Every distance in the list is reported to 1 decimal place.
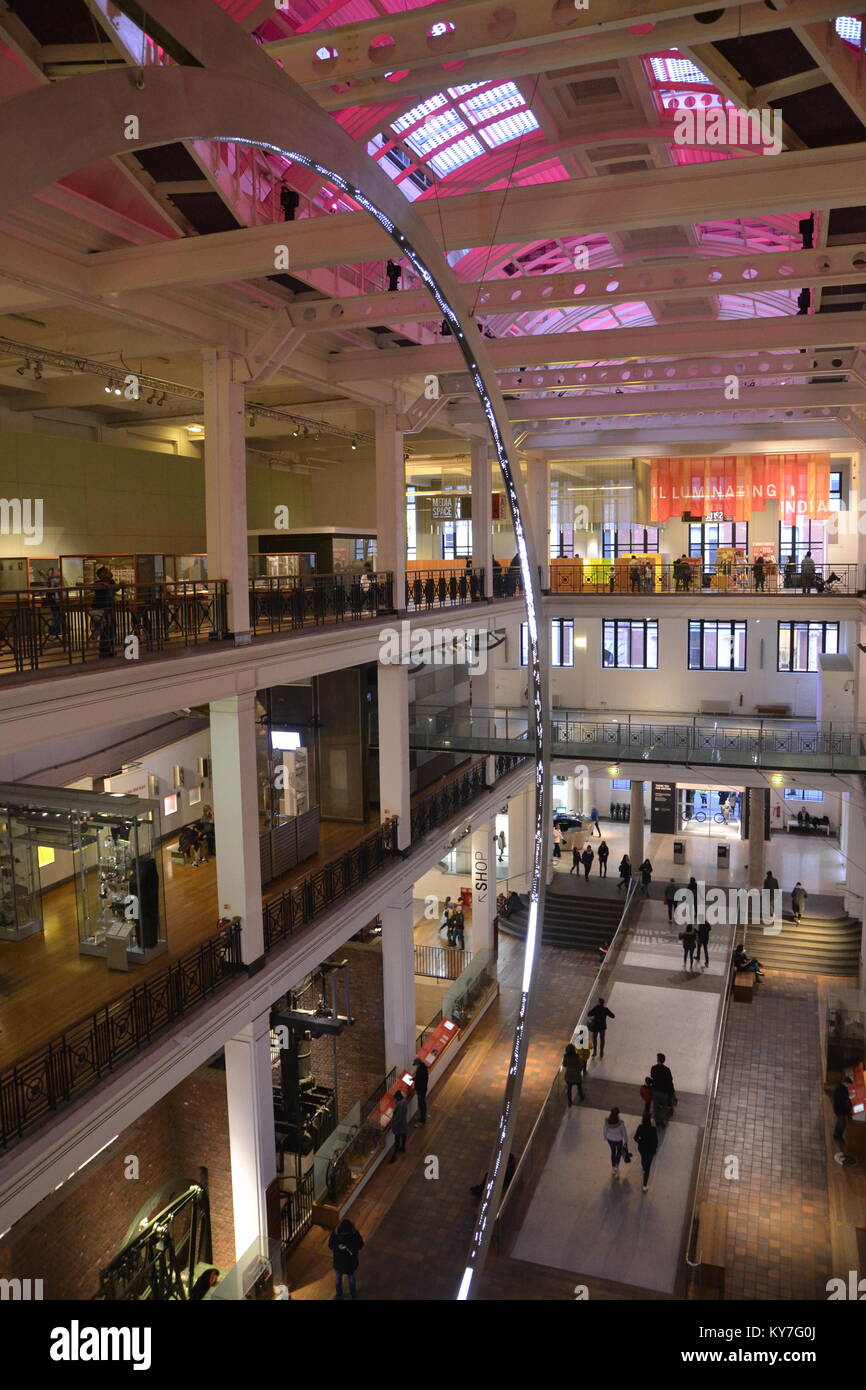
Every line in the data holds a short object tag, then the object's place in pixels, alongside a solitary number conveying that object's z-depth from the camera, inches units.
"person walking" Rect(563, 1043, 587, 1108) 621.3
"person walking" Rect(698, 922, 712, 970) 879.4
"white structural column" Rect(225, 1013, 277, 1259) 464.4
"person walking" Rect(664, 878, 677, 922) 988.7
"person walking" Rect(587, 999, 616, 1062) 687.1
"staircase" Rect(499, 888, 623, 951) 967.8
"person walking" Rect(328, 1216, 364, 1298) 440.5
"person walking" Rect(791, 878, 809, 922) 947.3
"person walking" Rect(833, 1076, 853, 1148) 579.5
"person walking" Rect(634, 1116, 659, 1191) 527.5
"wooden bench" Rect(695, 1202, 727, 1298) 448.5
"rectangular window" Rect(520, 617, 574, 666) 1304.1
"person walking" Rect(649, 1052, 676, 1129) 601.6
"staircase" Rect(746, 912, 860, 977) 892.6
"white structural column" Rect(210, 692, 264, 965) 461.4
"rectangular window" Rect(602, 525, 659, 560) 1301.7
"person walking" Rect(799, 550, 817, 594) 921.5
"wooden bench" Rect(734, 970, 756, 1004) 818.2
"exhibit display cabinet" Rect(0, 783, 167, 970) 416.8
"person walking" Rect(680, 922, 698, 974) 848.9
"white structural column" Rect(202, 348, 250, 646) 464.4
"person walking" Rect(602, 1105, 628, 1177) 537.6
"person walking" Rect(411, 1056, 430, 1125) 613.0
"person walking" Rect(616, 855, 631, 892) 1029.2
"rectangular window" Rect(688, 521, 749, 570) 1248.8
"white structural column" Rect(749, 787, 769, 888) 976.3
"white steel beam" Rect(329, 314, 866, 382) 494.6
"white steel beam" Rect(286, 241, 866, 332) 385.1
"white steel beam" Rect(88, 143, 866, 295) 289.7
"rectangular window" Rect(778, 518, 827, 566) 1186.0
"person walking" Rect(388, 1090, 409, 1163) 576.1
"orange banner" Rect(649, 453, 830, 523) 901.8
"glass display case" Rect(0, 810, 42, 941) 422.9
